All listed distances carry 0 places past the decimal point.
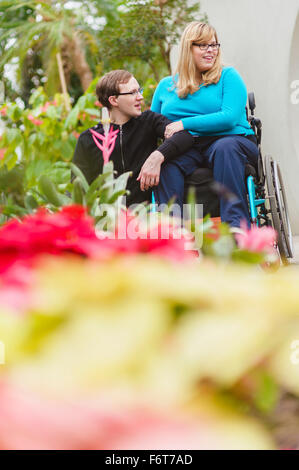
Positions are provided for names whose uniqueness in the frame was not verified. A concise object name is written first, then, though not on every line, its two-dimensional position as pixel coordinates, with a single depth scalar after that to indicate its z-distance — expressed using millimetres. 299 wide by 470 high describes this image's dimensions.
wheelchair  4746
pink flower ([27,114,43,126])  9383
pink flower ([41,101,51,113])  9594
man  4719
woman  4605
